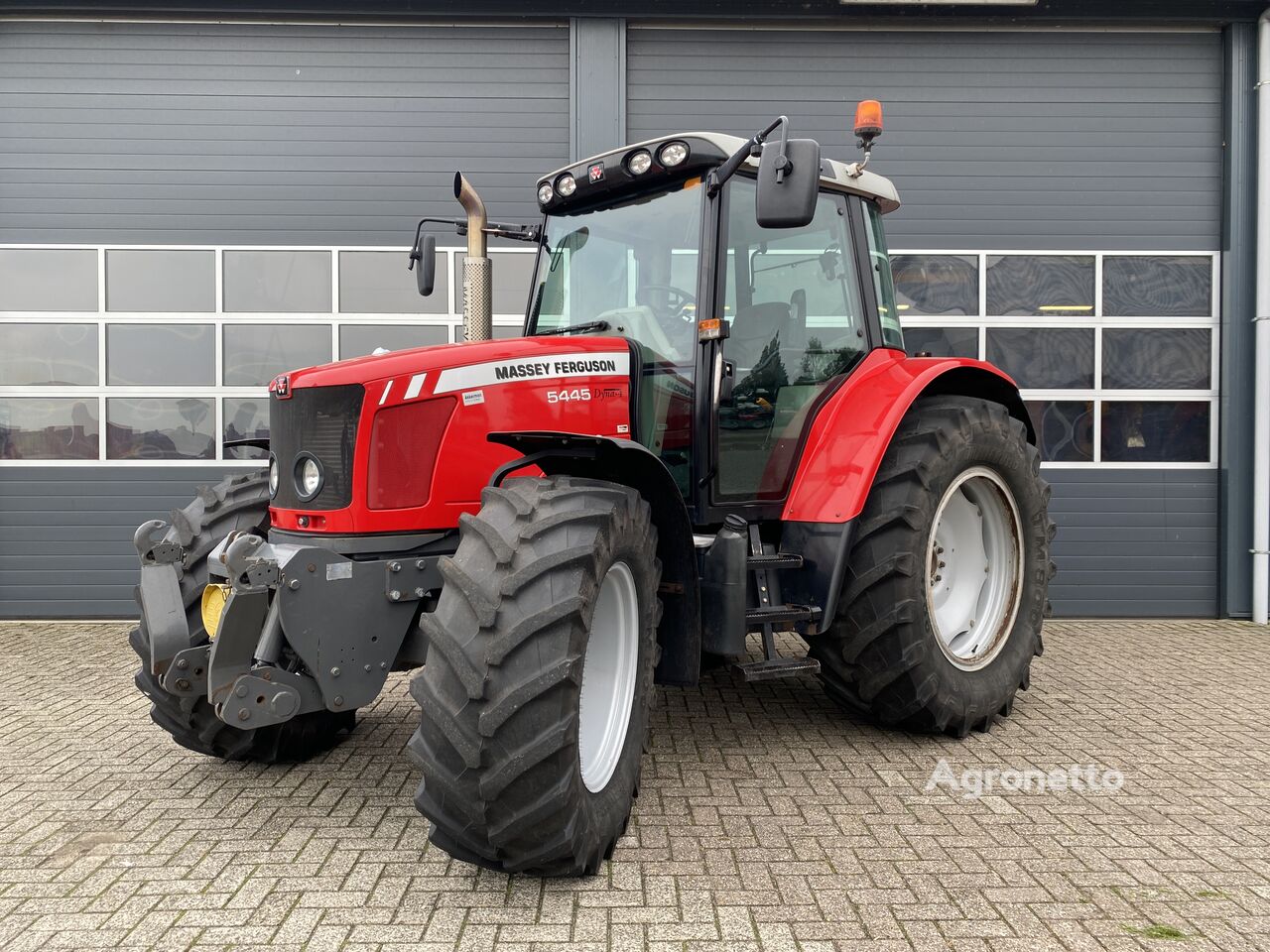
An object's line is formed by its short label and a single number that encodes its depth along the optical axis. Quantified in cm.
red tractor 234
